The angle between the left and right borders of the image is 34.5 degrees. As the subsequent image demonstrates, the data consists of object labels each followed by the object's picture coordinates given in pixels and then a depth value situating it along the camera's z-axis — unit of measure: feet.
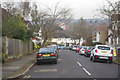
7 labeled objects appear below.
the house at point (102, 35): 200.75
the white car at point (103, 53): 59.16
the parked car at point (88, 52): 83.57
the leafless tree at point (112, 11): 63.93
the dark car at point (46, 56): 53.01
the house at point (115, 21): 65.72
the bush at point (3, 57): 50.62
